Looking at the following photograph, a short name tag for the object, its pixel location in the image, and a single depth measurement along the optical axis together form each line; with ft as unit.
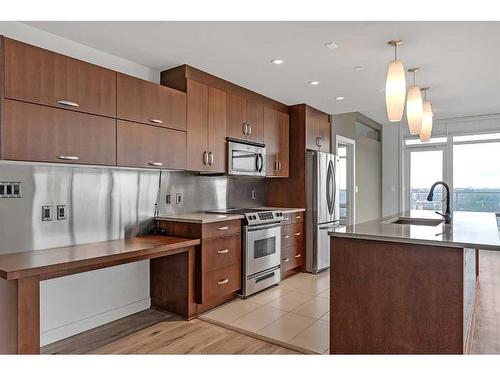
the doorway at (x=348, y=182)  20.34
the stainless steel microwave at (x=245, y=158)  12.44
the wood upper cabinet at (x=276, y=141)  14.38
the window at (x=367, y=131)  21.85
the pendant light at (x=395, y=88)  7.69
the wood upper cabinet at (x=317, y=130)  15.84
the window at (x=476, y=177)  20.77
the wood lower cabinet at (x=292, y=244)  14.23
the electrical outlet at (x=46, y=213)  8.34
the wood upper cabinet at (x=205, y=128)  10.87
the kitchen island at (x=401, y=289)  6.12
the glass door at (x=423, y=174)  22.45
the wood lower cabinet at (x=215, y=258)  10.11
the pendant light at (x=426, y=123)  11.68
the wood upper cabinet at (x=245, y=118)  12.54
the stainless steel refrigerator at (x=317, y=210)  15.31
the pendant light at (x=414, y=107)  9.39
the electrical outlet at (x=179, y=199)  11.84
